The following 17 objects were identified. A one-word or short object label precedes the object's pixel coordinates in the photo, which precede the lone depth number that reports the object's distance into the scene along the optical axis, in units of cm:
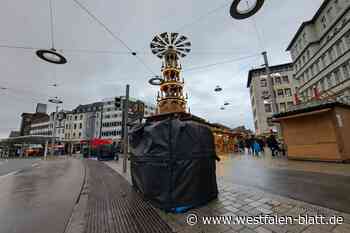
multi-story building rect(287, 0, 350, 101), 1642
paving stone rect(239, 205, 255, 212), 316
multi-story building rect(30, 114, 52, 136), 6253
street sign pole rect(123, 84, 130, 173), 888
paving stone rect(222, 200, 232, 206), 349
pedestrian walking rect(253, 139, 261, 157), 1553
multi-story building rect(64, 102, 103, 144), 5049
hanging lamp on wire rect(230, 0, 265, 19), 527
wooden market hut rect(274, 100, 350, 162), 835
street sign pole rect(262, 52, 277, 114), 1130
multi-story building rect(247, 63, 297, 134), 3550
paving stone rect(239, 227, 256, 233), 236
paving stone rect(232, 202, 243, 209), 334
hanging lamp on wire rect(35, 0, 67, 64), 674
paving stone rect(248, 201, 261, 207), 333
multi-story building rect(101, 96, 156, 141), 4830
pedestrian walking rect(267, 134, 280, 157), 1311
